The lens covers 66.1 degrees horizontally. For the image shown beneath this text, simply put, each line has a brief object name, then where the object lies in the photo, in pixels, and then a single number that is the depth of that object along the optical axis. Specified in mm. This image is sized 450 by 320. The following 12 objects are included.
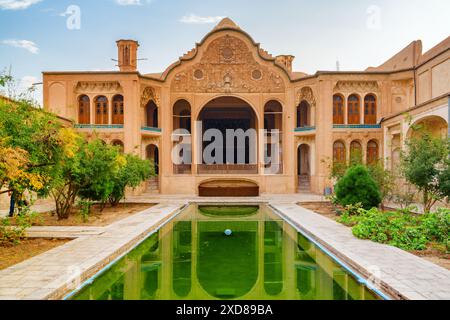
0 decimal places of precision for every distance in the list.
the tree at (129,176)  14289
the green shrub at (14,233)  7473
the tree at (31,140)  7031
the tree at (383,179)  13016
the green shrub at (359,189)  12200
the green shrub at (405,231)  7539
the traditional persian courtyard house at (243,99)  21234
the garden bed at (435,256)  6157
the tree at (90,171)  10969
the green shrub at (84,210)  11098
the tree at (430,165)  10145
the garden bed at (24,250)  6383
